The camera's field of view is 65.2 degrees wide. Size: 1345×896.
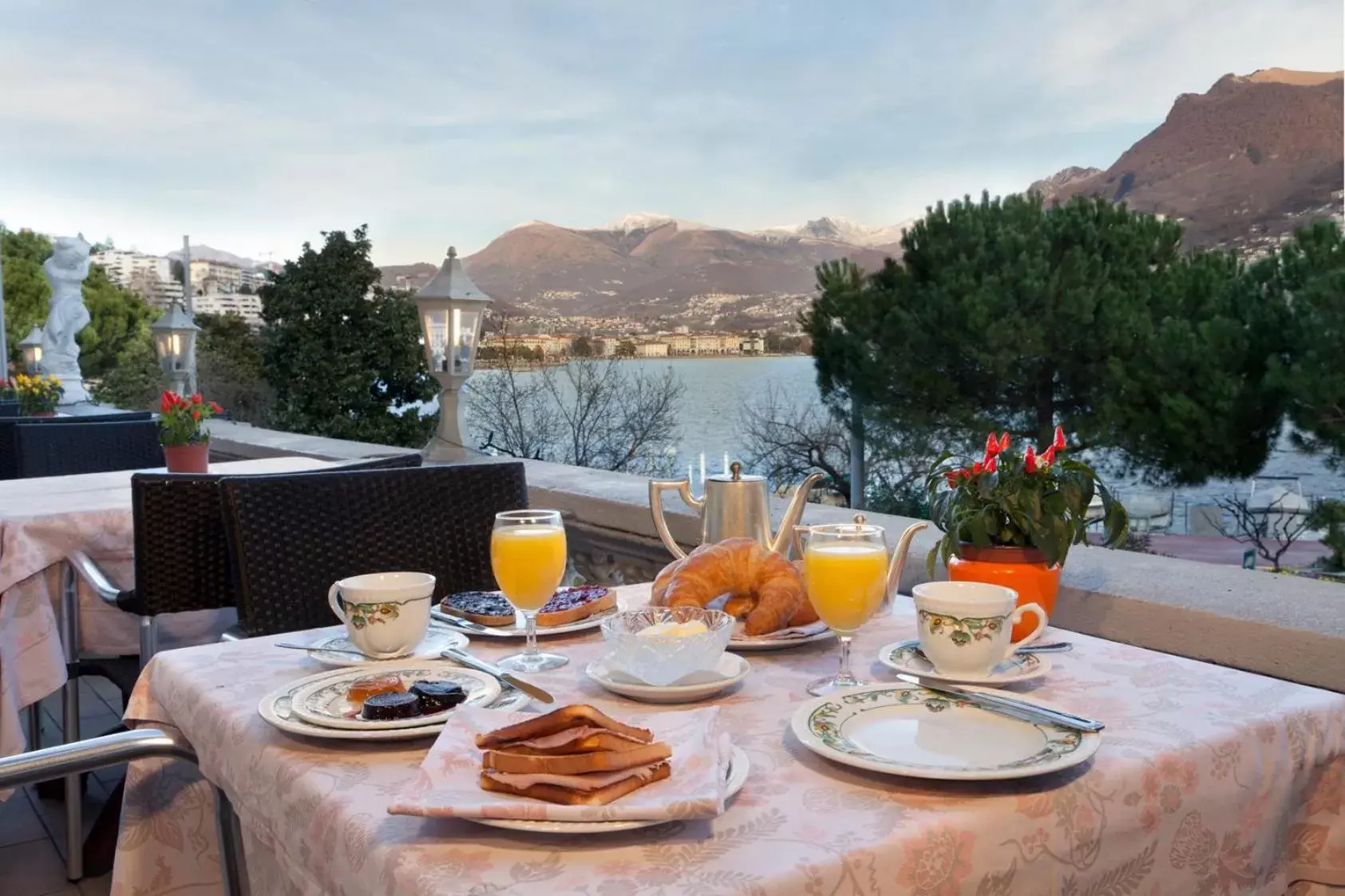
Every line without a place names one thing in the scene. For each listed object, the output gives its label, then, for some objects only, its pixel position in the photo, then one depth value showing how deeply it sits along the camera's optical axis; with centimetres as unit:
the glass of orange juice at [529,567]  108
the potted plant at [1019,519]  109
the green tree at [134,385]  1436
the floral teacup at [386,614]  102
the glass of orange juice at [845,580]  95
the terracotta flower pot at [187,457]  274
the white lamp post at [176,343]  655
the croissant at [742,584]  112
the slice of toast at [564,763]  65
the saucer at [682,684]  91
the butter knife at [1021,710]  77
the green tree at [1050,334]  1178
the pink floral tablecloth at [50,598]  211
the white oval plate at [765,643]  108
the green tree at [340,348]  1633
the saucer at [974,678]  94
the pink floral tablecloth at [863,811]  61
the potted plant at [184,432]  271
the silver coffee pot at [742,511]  131
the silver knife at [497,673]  86
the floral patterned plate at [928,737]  71
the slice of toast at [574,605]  119
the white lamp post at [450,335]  367
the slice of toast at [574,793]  64
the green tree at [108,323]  2452
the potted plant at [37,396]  655
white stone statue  897
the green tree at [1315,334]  1016
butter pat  92
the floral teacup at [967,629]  92
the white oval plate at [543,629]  116
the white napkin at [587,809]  62
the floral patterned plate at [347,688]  81
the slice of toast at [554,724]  69
